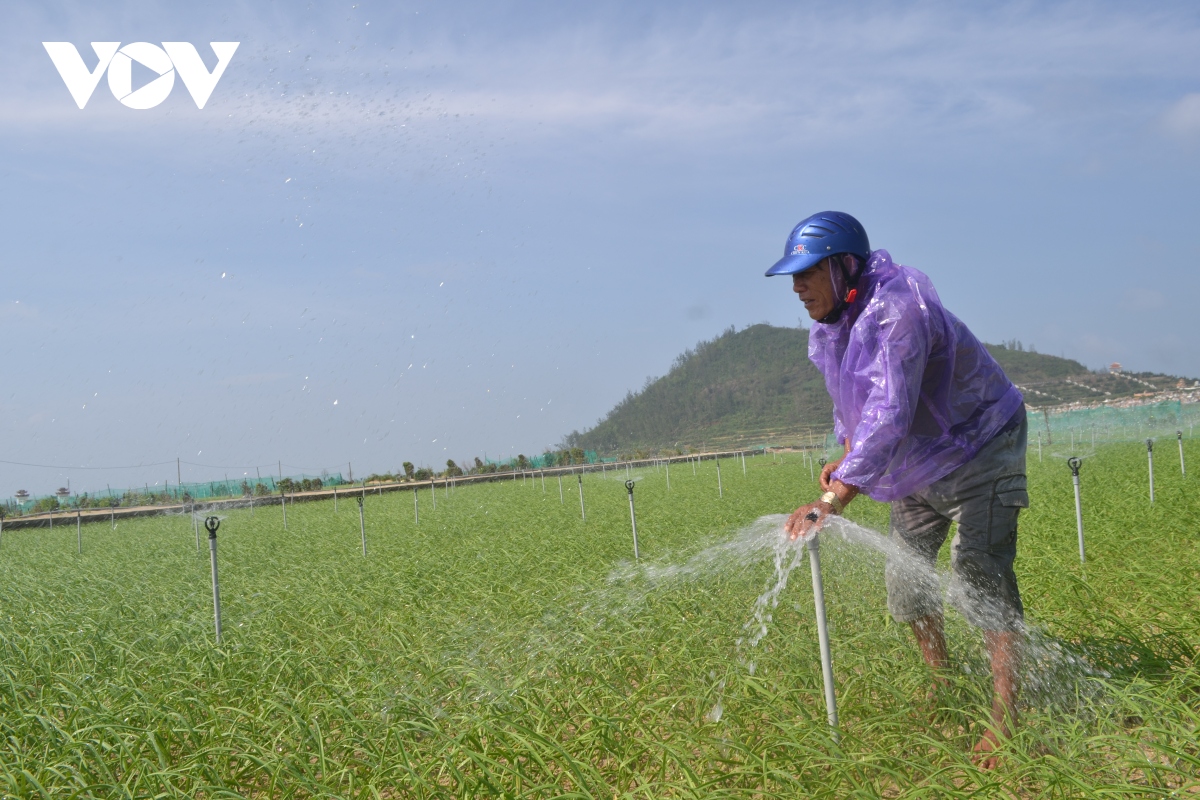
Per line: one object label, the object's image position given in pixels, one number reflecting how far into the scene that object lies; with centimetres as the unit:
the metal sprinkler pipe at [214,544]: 509
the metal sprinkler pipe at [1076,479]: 608
